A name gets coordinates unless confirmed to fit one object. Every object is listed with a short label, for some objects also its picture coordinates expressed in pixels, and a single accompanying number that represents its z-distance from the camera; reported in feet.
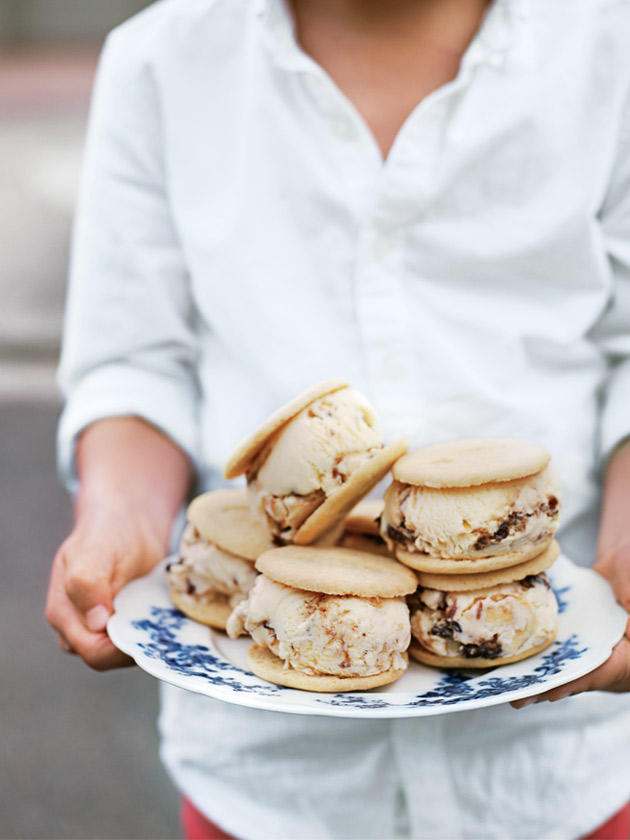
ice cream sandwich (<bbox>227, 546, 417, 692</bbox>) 2.17
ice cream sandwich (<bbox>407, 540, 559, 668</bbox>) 2.24
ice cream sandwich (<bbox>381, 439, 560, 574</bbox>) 2.23
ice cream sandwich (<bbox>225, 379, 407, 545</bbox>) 2.33
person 2.84
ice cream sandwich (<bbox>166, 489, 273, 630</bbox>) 2.45
